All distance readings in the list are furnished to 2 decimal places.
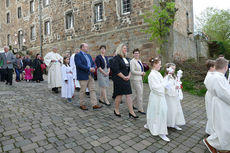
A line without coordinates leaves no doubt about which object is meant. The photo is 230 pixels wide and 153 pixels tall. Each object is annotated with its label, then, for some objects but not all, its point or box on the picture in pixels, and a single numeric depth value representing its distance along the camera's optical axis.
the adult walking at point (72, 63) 6.53
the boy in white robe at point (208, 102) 3.15
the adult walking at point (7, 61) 8.71
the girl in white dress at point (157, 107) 3.41
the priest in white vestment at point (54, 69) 7.43
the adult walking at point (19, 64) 11.59
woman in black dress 4.34
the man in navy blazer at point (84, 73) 5.04
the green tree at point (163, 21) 10.00
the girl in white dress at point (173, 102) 3.72
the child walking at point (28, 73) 11.62
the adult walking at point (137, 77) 4.86
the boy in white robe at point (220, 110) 2.68
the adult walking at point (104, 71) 5.80
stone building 13.34
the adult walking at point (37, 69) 11.20
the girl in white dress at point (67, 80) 5.95
